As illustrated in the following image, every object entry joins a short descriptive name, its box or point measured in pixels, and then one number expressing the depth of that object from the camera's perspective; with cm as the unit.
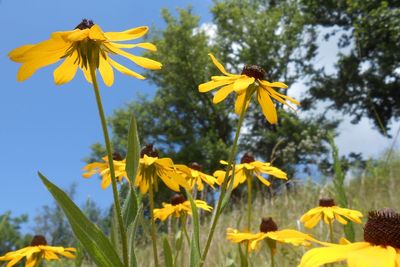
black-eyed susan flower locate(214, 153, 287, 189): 56
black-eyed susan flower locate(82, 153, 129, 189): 51
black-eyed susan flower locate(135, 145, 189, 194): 46
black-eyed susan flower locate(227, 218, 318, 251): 47
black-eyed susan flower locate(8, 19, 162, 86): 36
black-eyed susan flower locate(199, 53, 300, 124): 44
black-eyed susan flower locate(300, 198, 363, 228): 58
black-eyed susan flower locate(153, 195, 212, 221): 62
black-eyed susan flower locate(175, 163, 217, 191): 61
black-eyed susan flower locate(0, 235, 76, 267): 62
